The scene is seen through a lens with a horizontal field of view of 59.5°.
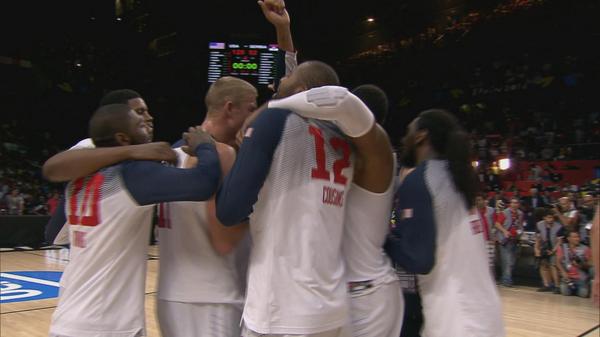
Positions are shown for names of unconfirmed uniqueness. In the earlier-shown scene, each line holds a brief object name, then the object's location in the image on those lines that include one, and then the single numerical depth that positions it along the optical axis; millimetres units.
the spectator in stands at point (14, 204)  12523
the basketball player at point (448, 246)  1743
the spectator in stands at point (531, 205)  10234
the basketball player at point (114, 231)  1583
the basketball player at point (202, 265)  1730
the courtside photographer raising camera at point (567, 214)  7488
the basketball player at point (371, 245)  1673
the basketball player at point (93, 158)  1638
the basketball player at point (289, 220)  1456
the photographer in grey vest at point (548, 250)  7570
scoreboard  8922
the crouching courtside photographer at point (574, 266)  7168
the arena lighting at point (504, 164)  15109
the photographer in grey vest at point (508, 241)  8117
